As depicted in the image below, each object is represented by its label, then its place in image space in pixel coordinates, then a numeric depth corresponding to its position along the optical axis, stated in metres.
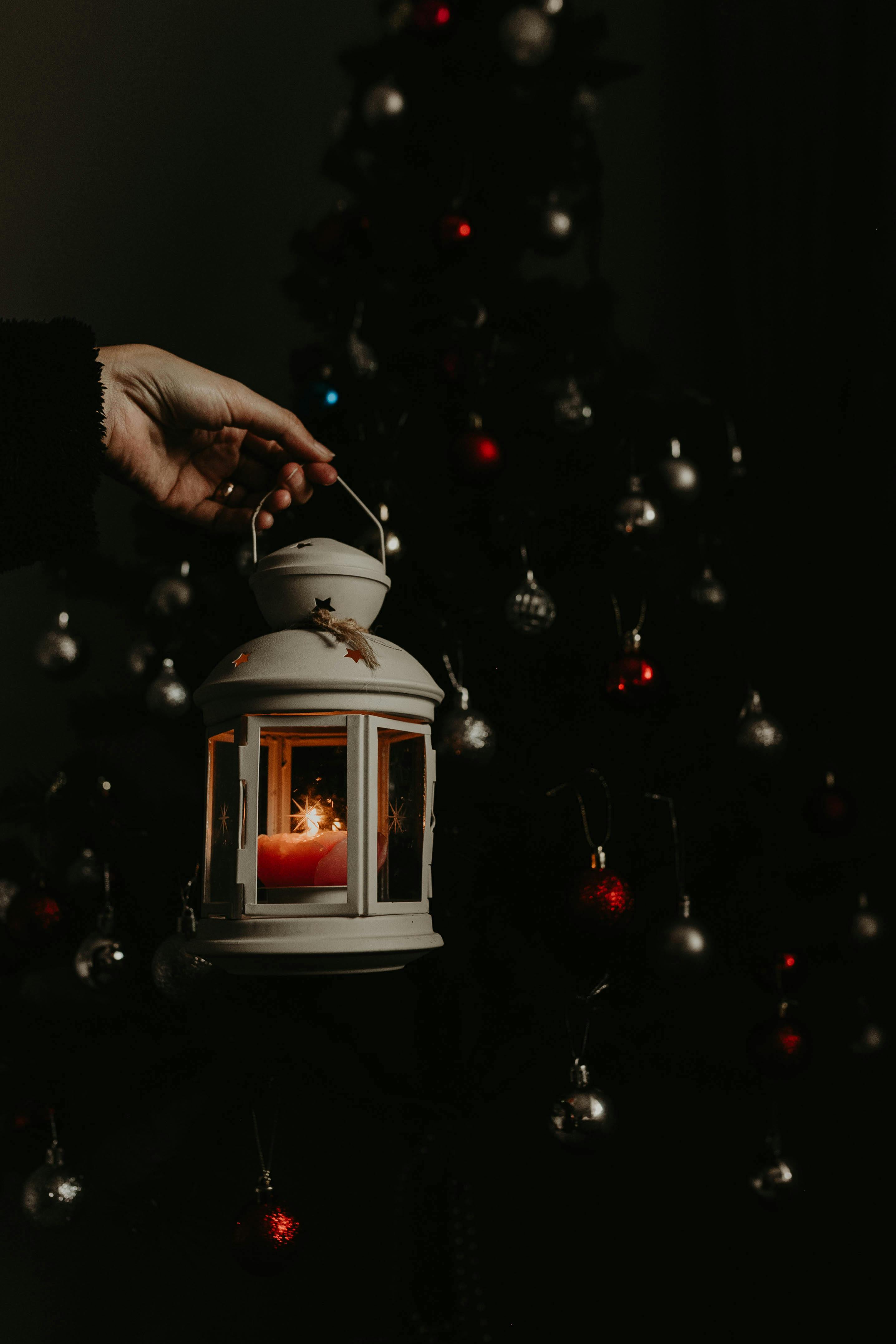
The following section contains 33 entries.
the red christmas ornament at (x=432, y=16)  1.57
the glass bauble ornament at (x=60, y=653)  1.58
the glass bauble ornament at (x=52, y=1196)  1.44
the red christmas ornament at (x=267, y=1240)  1.30
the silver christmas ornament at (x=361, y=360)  1.56
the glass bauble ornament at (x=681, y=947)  1.29
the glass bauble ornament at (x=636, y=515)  1.44
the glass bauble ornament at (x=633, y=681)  1.34
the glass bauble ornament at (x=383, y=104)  1.59
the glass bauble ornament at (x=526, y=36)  1.53
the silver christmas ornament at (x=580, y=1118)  1.29
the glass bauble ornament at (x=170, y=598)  1.58
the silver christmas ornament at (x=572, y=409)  1.52
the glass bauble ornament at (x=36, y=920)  1.44
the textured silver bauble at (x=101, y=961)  1.45
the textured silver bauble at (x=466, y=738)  1.31
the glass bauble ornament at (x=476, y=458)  1.39
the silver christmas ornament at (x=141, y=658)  1.58
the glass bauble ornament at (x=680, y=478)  1.51
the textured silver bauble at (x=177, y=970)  1.34
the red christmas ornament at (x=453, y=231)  1.51
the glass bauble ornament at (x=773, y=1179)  1.39
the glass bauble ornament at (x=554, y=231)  1.58
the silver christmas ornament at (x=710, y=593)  1.50
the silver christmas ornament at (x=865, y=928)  1.42
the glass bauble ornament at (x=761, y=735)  1.38
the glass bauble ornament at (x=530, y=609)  1.39
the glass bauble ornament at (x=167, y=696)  1.47
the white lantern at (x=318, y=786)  0.90
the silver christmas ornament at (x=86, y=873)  1.54
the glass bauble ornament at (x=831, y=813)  1.38
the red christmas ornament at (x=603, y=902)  1.26
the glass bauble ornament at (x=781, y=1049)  1.32
